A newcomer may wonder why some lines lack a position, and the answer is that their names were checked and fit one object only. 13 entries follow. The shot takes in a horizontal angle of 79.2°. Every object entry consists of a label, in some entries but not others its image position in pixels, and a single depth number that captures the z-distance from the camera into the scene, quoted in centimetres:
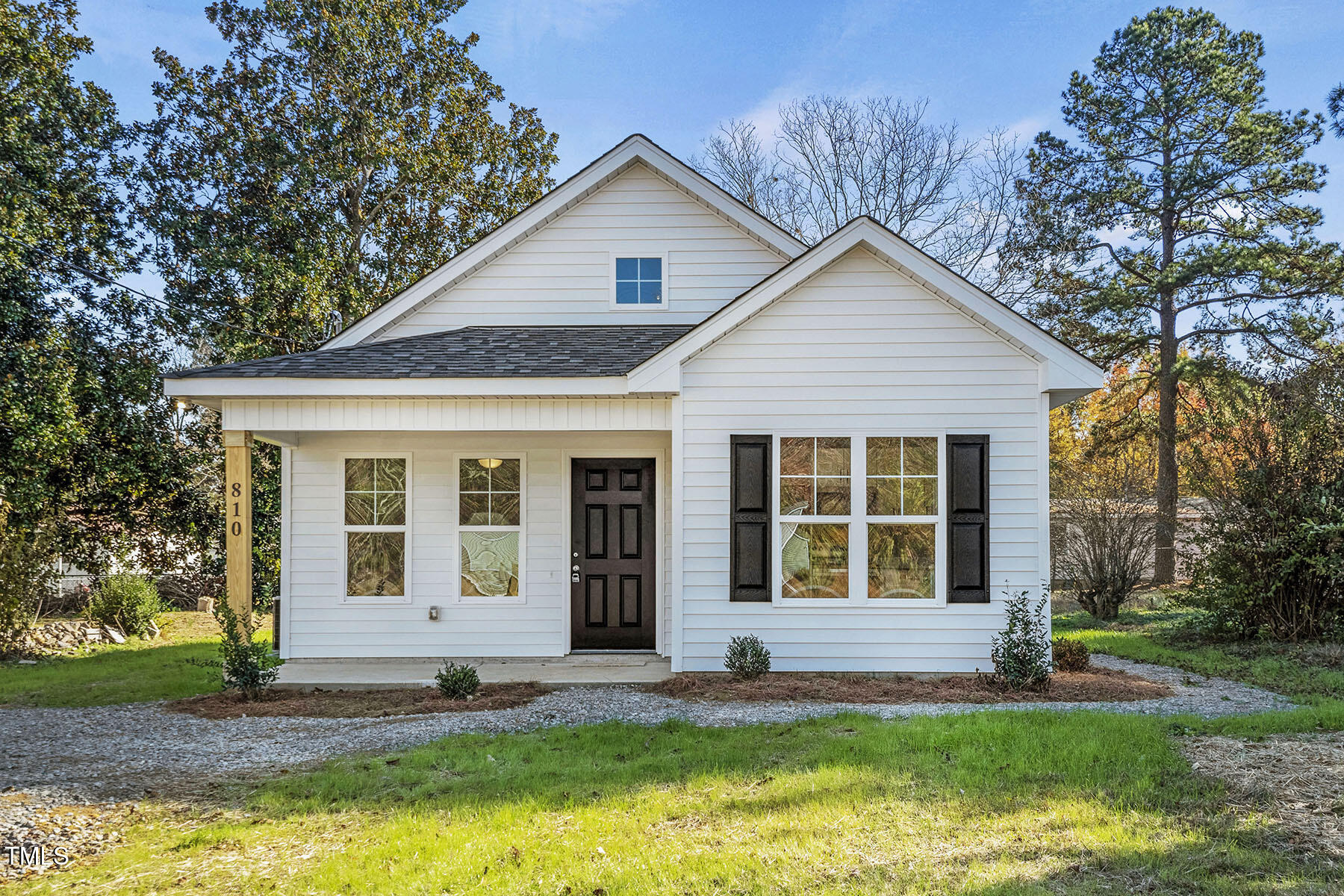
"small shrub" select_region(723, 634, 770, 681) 773
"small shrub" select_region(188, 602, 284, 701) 749
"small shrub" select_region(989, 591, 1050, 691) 738
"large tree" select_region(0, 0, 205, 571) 1173
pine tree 1784
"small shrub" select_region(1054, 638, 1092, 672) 821
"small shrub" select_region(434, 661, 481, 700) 732
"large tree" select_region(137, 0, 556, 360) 1616
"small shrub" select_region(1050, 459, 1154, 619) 1288
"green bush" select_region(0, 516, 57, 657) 1039
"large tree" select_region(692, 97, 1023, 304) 2380
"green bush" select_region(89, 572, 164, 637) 1238
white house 786
